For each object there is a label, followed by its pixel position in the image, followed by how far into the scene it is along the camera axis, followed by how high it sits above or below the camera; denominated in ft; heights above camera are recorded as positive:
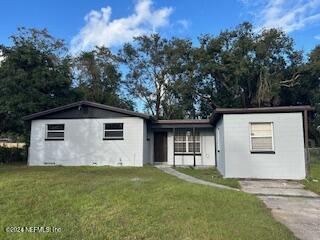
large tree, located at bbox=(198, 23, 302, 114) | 69.86 +24.02
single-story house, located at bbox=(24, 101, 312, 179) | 30.58 +0.60
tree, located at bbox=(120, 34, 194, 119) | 78.75 +25.42
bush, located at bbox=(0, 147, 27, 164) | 51.56 -2.72
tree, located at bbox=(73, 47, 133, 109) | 79.82 +23.91
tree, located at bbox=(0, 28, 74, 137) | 51.23 +14.54
